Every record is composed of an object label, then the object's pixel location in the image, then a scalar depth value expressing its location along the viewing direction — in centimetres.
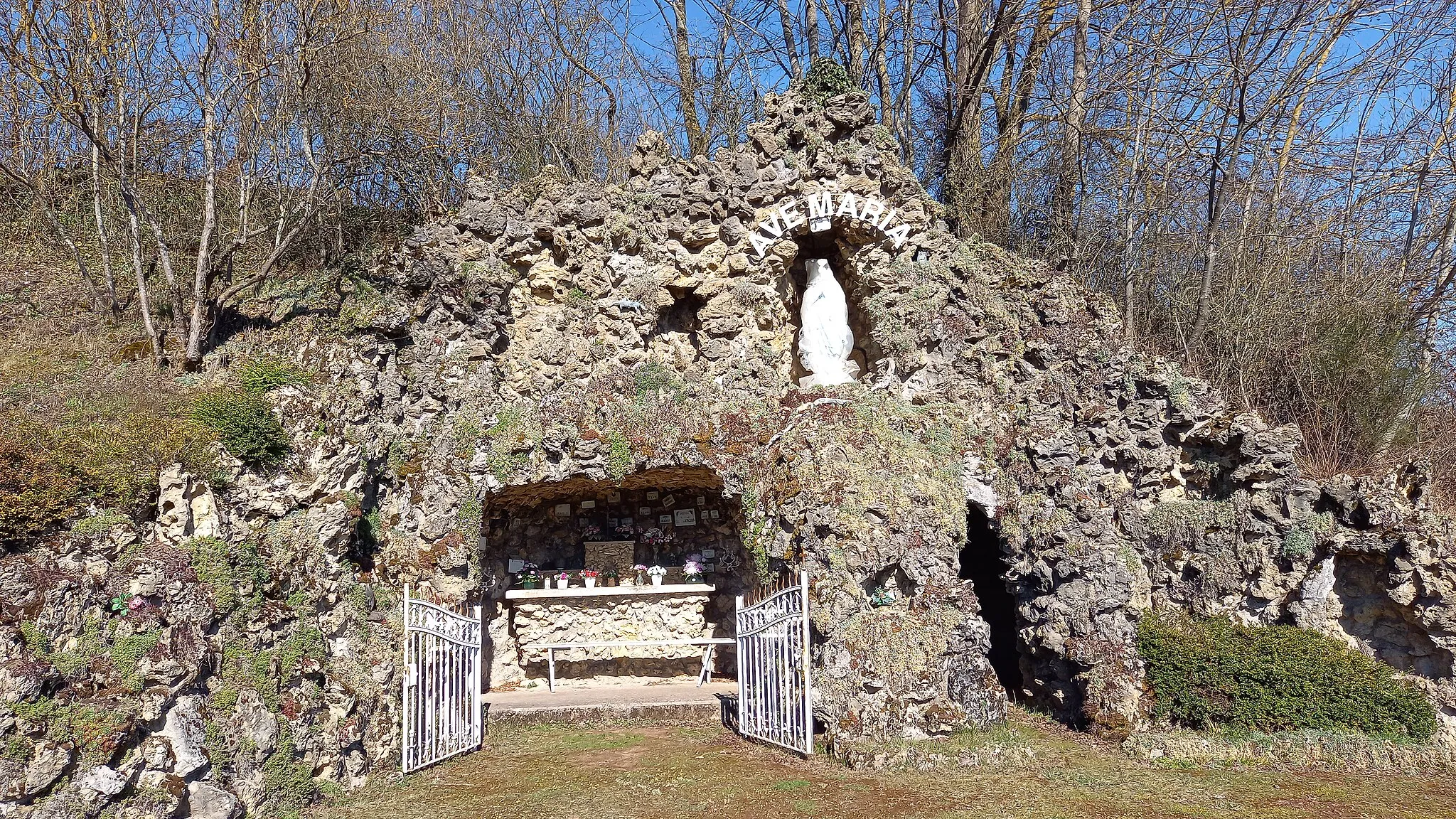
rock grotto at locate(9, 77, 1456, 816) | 770
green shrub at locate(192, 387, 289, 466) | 820
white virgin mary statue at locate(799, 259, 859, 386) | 1184
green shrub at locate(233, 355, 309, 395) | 916
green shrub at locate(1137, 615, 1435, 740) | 877
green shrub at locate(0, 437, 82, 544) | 663
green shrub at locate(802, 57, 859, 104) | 1209
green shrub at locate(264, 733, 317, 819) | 703
